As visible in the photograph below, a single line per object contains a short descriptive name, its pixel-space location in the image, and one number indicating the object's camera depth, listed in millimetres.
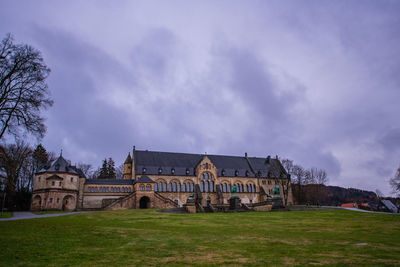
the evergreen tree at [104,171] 86244
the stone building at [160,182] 50625
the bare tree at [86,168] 85062
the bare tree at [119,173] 90869
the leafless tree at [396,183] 49494
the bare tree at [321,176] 74775
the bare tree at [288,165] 61812
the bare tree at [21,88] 20906
